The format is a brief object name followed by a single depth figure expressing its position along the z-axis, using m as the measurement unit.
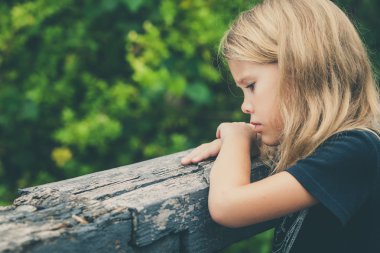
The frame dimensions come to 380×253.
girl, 1.16
